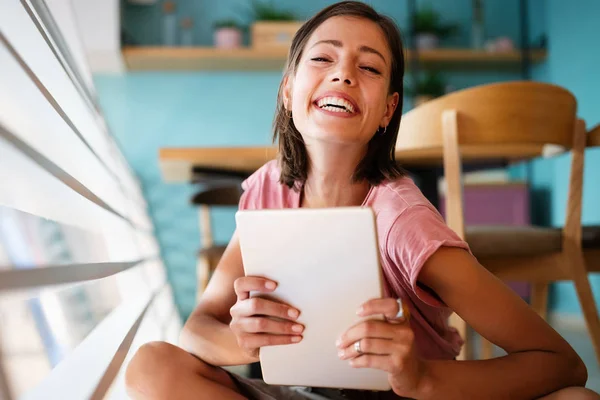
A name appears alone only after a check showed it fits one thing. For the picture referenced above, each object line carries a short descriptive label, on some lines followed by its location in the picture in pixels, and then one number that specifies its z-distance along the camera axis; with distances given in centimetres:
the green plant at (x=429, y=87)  350
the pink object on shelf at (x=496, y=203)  334
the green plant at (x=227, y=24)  359
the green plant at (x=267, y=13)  357
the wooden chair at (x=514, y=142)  126
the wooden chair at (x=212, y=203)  179
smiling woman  69
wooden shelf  343
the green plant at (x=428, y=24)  364
